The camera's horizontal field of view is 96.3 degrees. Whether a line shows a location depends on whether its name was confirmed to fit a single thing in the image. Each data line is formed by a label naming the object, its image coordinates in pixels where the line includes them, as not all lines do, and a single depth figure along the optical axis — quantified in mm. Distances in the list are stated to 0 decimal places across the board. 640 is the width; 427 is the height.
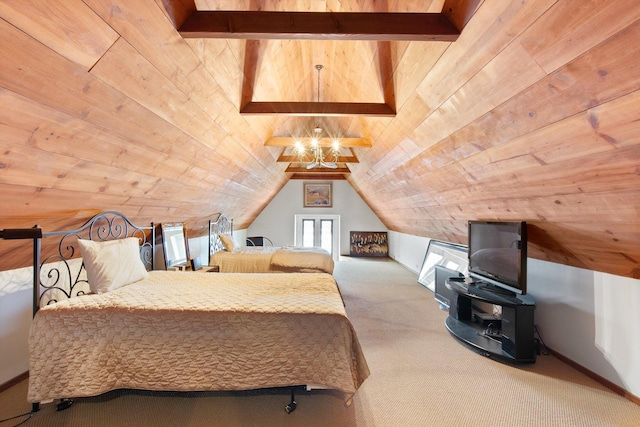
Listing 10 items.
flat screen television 2588
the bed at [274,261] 4379
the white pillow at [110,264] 2234
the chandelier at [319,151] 4031
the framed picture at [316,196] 8625
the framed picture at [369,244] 8547
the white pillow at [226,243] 4869
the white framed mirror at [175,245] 3689
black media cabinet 2543
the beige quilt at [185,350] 1831
